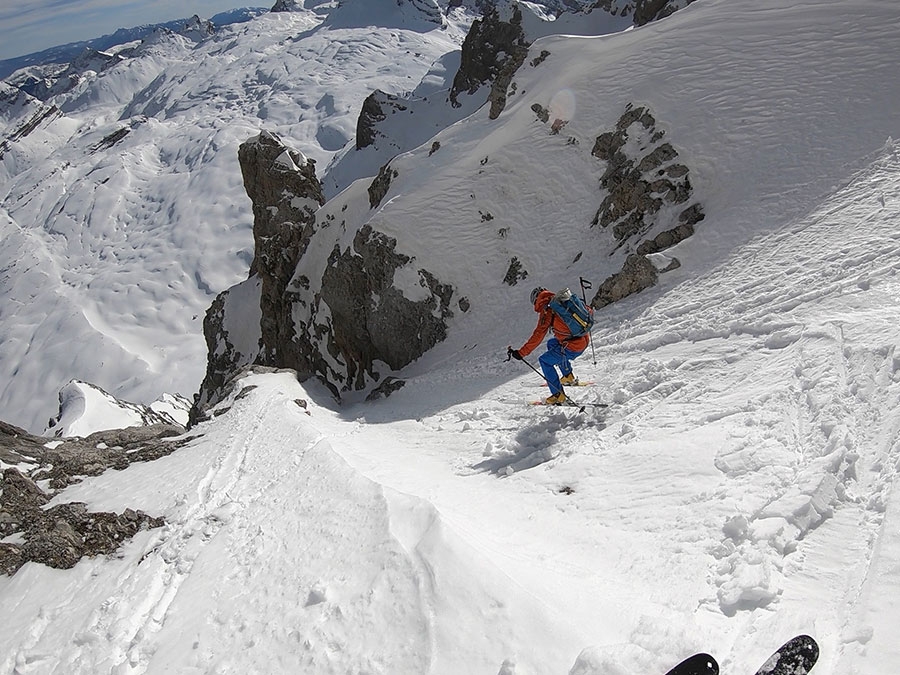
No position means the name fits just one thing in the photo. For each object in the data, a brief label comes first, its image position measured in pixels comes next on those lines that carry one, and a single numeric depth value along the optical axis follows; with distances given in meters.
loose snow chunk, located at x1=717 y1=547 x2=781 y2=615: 4.62
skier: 11.16
